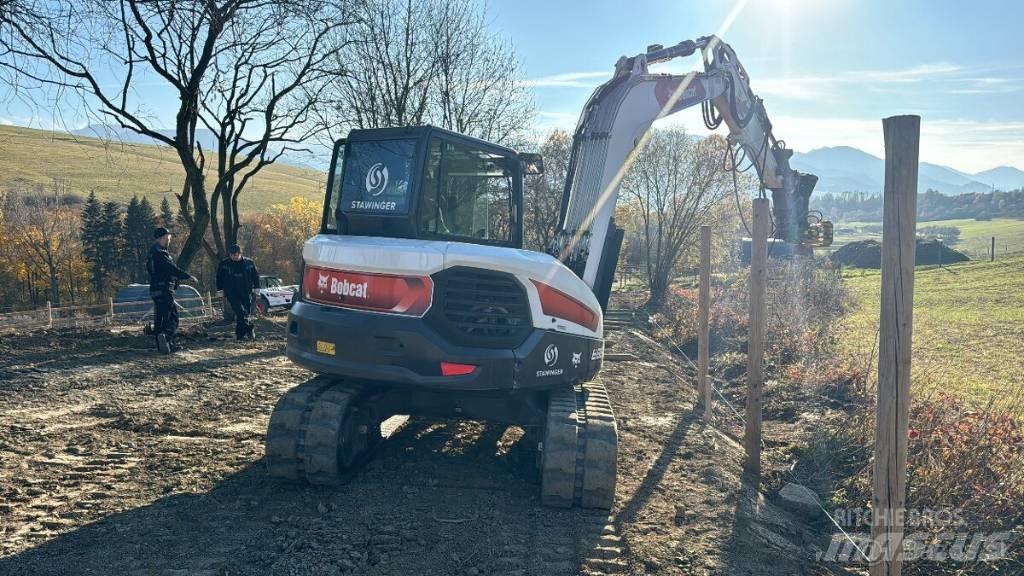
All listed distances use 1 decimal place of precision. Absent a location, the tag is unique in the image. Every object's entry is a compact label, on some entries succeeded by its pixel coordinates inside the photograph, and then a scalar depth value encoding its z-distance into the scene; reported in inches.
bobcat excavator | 193.2
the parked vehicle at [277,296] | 1153.7
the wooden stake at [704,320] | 328.5
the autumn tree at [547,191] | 1071.6
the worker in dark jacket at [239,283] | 454.0
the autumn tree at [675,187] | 1075.9
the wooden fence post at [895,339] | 136.5
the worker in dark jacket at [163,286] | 371.6
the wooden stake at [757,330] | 251.9
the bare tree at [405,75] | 713.0
